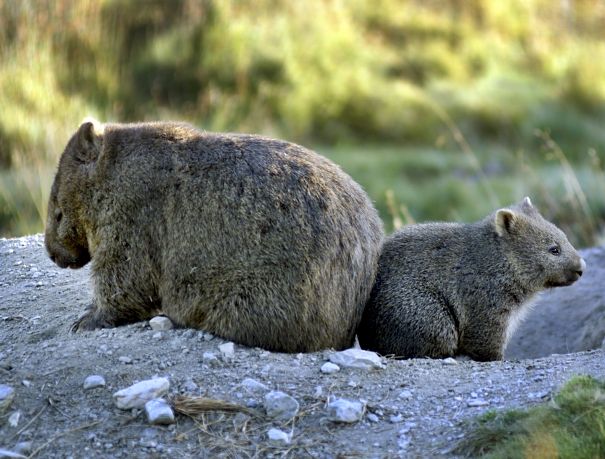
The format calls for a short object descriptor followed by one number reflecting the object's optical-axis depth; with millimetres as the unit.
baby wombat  11945
